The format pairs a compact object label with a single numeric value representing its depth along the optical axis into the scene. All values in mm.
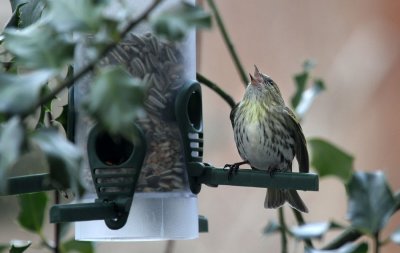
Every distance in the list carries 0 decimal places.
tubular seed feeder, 5516
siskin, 6281
